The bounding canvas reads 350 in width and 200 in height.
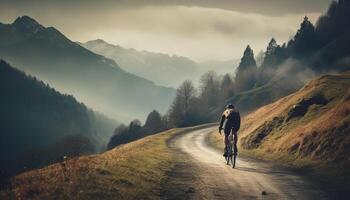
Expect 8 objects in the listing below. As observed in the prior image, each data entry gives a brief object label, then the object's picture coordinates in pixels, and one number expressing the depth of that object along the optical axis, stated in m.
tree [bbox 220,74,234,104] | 187.80
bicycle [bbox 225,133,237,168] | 23.26
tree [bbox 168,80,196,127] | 152.76
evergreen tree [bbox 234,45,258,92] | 193.50
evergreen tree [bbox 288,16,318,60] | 167.75
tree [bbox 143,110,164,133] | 168.30
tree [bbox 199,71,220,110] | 188.21
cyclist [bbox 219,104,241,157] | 22.72
